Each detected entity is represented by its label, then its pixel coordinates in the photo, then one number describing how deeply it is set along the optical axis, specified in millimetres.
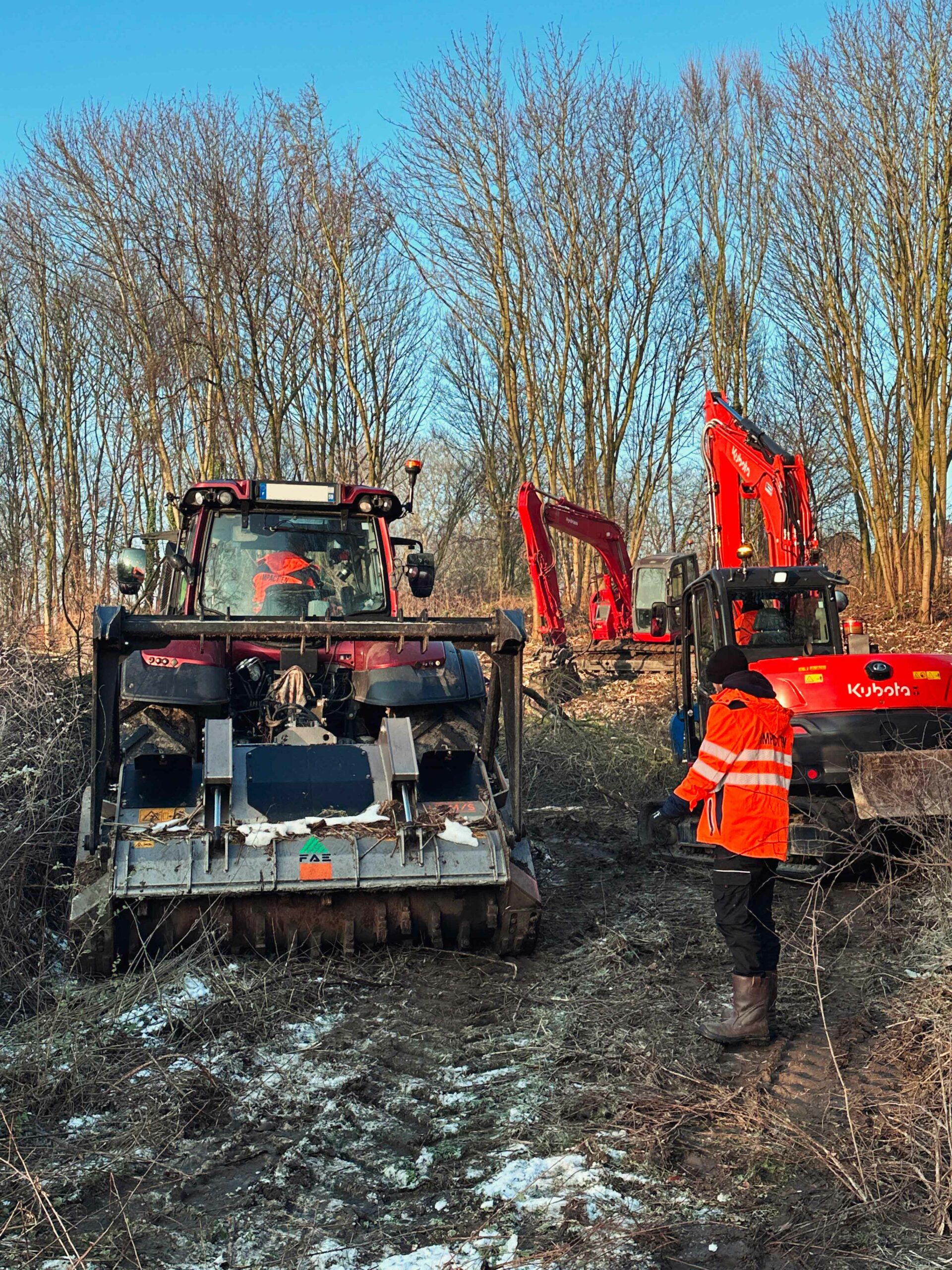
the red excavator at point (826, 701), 6766
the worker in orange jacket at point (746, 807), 4617
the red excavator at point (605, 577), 16078
